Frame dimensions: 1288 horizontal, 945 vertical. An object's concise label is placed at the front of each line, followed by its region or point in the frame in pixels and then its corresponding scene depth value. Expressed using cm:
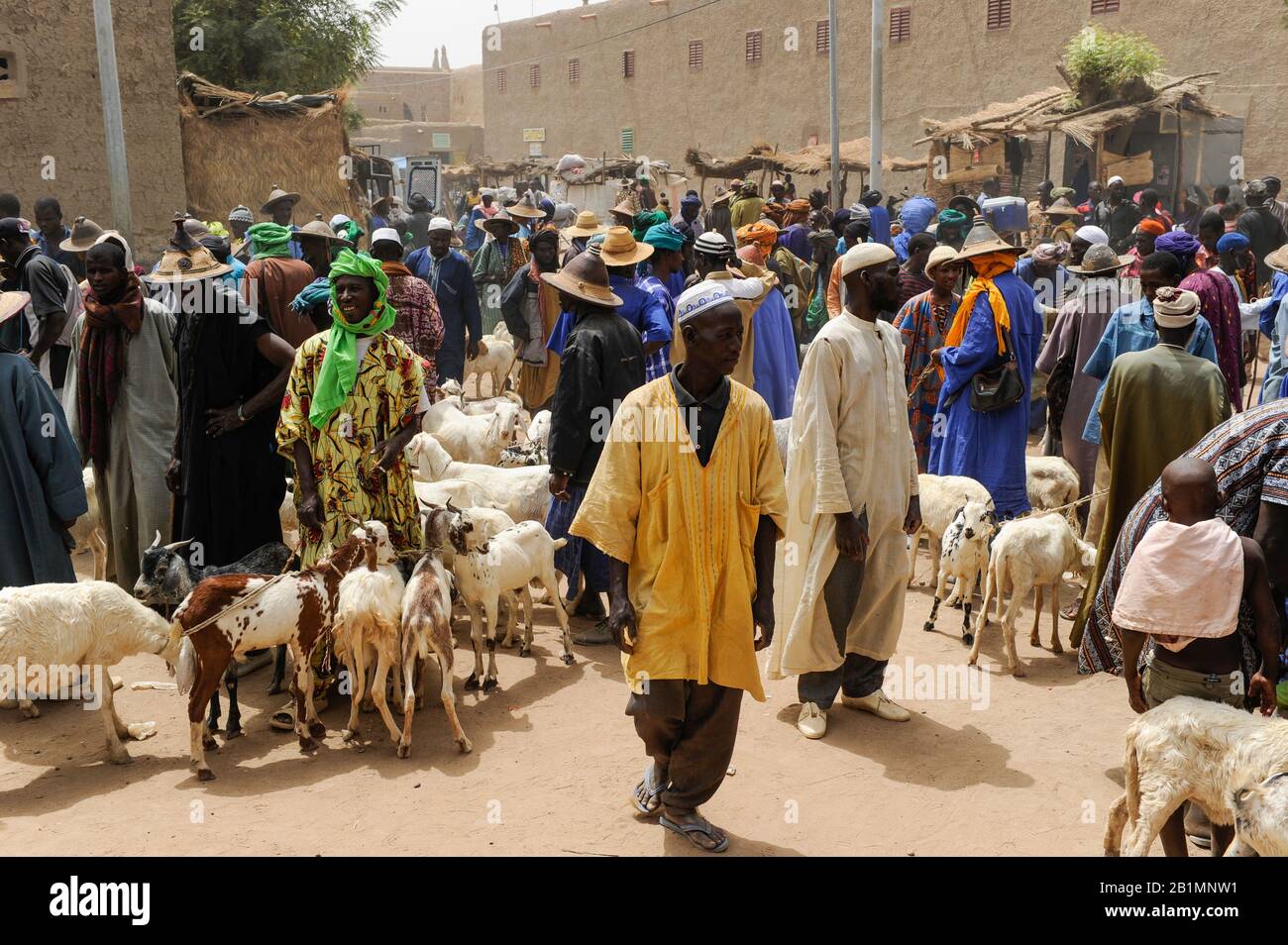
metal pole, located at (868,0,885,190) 1839
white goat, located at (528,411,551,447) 848
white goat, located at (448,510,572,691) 575
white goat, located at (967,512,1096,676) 605
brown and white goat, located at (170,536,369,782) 475
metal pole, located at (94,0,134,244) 1275
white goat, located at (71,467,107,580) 698
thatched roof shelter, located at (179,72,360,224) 1730
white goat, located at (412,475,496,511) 692
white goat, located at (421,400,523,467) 853
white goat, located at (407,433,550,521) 726
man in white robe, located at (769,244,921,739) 492
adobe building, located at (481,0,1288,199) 2620
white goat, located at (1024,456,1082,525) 747
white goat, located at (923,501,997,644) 646
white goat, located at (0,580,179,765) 485
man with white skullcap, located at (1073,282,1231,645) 500
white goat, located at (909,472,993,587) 689
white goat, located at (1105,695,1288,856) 327
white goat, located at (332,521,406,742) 491
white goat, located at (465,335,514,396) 1258
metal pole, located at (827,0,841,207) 1984
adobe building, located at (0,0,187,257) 1491
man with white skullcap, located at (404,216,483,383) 1063
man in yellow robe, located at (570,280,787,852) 385
